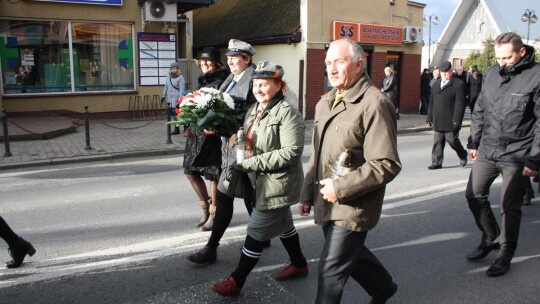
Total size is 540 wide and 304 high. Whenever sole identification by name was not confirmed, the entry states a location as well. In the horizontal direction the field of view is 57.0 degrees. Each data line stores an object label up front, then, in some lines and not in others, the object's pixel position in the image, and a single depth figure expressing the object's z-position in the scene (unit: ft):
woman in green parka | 12.06
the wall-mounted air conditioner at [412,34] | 64.42
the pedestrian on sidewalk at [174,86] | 43.27
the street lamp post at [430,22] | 131.54
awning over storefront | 52.22
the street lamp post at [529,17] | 98.20
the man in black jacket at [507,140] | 13.42
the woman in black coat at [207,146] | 15.96
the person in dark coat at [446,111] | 28.22
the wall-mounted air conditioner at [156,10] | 51.21
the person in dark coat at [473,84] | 44.47
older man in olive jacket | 9.21
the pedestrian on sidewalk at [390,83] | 50.90
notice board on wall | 52.85
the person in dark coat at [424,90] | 66.39
